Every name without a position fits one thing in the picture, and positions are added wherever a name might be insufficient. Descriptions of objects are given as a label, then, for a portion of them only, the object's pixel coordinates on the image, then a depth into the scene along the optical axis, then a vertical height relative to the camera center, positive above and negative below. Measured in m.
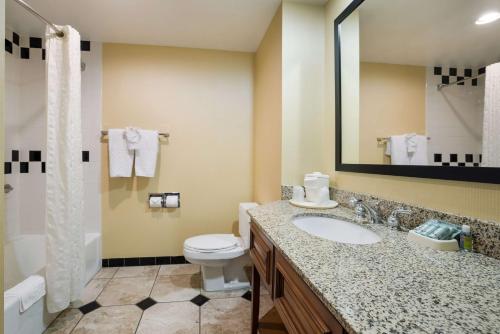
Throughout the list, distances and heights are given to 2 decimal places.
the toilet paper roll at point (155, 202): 2.30 -0.36
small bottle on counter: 0.77 -0.25
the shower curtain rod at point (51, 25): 1.29 +0.85
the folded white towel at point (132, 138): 2.20 +0.24
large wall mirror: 0.78 +0.31
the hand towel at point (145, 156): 2.23 +0.07
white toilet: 1.82 -0.70
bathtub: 1.35 -0.81
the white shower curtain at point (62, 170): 1.50 -0.03
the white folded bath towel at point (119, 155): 2.19 +0.08
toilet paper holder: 2.34 -0.31
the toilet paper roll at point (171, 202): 2.32 -0.36
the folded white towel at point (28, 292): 1.30 -0.70
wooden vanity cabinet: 0.58 -0.41
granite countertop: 0.43 -0.28
